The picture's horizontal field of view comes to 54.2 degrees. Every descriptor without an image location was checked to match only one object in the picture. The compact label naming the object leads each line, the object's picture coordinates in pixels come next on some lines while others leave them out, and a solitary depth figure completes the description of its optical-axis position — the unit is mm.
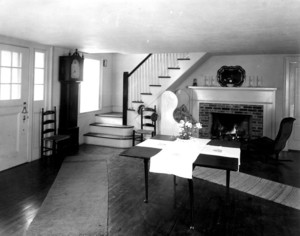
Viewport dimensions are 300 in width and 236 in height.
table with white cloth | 3160
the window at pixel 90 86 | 7555
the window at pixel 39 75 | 5680
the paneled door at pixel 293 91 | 6871
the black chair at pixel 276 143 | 5789
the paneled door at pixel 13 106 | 4969
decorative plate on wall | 7273
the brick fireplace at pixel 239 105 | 6961
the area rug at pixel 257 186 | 3997
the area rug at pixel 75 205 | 3043
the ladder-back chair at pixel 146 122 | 7057
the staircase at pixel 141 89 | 7008
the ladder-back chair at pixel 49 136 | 5740
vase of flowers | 4266
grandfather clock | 6137
